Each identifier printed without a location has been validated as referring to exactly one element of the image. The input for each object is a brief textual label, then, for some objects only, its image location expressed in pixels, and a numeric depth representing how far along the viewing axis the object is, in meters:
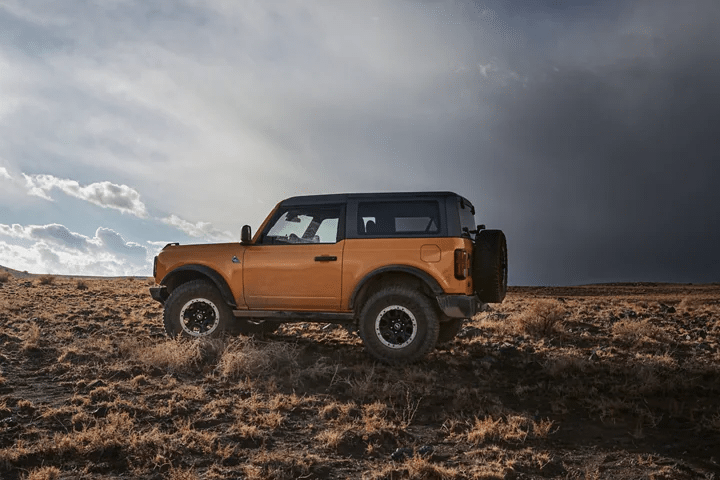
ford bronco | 6.98
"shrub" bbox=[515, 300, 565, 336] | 9.86
